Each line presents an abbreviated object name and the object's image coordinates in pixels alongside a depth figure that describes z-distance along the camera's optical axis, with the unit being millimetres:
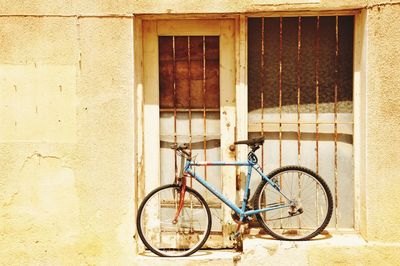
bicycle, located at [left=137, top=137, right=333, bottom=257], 5953
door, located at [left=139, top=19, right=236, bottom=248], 6223
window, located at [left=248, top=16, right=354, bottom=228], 6168
